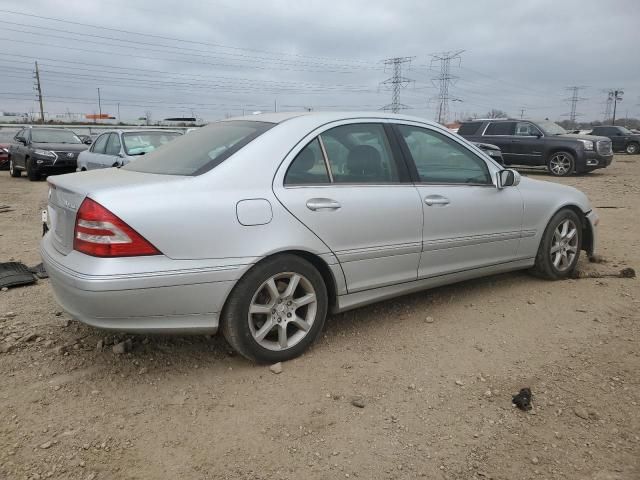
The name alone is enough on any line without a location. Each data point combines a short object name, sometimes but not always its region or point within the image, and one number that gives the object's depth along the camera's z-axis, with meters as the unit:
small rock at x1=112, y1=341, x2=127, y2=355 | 3.27
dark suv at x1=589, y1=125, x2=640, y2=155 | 29.52
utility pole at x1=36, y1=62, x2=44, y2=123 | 50.28
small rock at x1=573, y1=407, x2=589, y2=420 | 2.67
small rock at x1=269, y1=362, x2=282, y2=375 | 3.09
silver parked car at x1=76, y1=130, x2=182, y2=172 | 9.31
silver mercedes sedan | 2.69
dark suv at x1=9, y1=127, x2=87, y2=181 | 13.72
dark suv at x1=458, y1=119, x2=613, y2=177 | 15.46
